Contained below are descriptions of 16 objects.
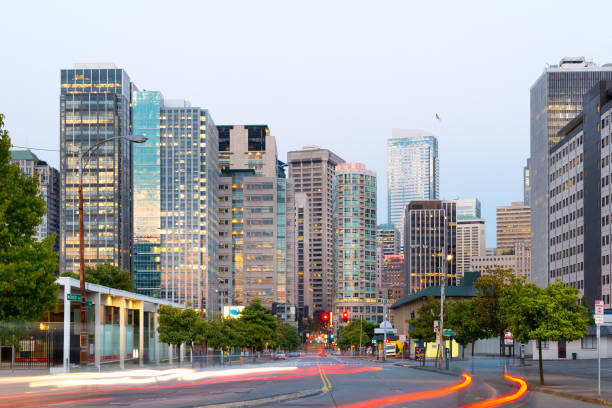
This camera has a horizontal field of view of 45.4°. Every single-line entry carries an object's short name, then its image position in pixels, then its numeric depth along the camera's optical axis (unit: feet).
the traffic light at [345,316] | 235.63
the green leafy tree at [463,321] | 277.23
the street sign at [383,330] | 388.74
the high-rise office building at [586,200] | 481.05
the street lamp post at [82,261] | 114.93
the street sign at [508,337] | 172.90
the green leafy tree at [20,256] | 109.40
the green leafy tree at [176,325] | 255.09
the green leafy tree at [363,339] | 643.04
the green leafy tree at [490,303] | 252.21
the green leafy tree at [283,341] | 545.03
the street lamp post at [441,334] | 209.96
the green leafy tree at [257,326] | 358.64
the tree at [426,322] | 318.04
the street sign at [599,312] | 102.08
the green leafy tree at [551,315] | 132.57
